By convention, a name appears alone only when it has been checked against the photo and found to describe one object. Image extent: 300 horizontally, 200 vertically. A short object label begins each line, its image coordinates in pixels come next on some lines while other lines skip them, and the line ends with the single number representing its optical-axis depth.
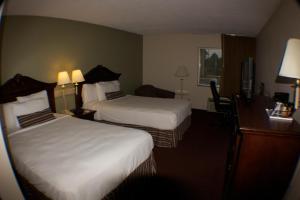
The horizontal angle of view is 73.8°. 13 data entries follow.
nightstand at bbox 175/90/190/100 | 6.16
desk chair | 4.53
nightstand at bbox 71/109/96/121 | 3.51
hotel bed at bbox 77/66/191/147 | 3.54
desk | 1.43
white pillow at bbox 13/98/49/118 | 2.62
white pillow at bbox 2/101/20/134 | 2.52
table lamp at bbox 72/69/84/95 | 3.62
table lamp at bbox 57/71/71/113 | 3.36
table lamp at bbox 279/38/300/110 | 1.35
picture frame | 5.87
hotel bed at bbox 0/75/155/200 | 1.62
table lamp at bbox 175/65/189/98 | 5.91
